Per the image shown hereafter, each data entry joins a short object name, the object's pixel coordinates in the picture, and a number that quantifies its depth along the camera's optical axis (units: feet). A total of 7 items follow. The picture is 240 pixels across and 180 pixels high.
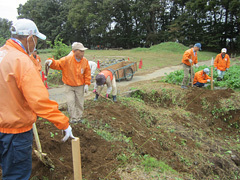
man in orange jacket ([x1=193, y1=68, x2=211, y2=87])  25.70
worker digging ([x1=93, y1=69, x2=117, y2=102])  16.98
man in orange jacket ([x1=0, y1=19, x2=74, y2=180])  5.54
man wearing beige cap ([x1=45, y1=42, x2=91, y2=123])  13.17
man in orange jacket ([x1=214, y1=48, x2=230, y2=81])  28.12
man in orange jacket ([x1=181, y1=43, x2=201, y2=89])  24.14
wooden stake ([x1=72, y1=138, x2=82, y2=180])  6.20
